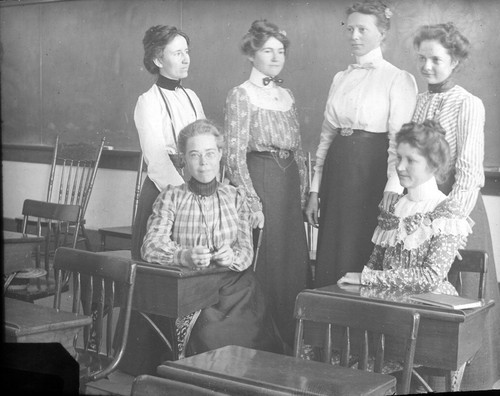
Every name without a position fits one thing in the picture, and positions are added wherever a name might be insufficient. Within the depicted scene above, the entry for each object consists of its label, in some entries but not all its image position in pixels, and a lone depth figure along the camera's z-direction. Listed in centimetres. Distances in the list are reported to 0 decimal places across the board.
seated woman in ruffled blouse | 253
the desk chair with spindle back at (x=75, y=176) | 286
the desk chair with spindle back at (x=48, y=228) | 279
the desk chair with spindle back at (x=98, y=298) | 261
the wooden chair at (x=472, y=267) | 254
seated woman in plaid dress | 272
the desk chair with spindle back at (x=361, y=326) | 228
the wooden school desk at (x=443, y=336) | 231
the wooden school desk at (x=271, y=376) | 204
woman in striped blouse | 248
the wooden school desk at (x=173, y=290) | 263
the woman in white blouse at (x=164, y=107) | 274
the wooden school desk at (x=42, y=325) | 228
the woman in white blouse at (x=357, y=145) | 257
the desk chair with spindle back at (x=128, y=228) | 280
